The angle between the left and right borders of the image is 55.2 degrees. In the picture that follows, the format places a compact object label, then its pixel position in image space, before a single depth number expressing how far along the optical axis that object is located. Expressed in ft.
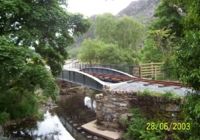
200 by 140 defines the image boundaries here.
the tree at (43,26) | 27.47
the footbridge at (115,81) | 31.54
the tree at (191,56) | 13.62
